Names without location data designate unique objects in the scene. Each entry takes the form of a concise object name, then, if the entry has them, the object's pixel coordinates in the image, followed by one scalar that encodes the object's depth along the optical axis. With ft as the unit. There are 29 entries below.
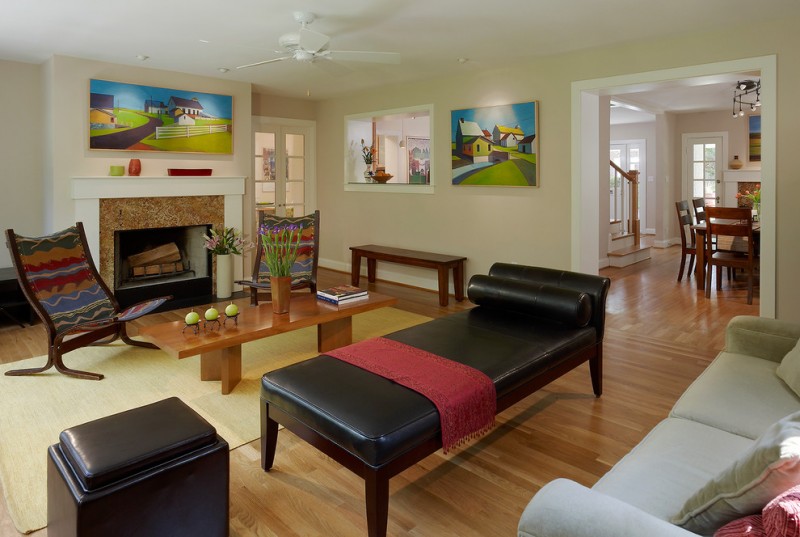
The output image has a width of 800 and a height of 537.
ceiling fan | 12.48
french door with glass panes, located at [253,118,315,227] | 23.88
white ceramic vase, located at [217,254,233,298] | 19.57
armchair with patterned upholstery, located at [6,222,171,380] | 11.94
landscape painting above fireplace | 17.33
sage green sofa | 3.83
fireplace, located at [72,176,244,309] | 17.22
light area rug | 7.96
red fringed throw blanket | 6.94
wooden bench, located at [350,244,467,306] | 18.75
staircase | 26.13
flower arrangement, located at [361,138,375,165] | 24.32
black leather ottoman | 5.39
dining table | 21.02
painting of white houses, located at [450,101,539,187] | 17.33
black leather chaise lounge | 6.33
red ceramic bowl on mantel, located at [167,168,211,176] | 18.75
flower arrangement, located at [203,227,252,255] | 19.61
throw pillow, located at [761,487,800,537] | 3.17
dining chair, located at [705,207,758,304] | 18.08
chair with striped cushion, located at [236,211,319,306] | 16.58
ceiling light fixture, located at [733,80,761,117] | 20.67
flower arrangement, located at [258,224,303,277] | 12.05
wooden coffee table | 10.24
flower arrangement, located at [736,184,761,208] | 20.04
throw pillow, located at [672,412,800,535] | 3.44
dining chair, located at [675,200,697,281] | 22.39
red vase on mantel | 17.89
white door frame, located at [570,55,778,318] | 13.08
